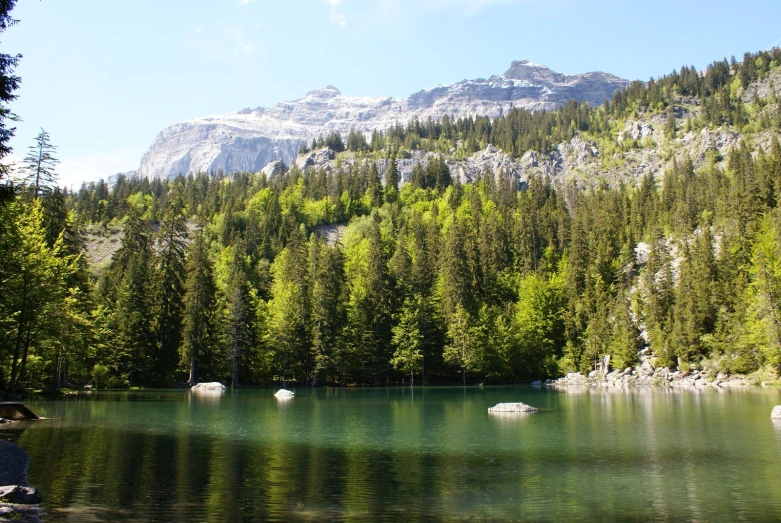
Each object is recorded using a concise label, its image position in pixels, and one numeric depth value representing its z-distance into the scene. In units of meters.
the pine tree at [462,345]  91.38
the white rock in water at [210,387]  70.56
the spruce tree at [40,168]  57.41
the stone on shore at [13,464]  16.70
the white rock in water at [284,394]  62.34
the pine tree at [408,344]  90.88
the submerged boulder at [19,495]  14.60
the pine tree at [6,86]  18.33
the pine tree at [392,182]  176.25
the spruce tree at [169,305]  77.19
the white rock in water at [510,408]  44.03
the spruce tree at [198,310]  77.12
